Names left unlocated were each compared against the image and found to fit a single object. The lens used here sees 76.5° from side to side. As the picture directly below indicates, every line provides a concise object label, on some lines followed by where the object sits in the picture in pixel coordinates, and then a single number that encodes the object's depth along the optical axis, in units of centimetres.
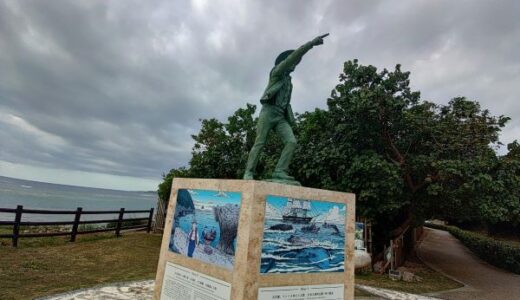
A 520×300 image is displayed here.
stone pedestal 417
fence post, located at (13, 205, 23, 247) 1006
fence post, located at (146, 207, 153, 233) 1694
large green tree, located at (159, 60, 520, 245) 1090
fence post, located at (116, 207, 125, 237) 1419
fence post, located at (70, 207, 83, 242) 1191
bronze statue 525
